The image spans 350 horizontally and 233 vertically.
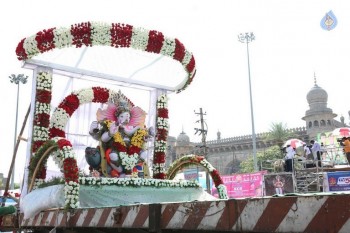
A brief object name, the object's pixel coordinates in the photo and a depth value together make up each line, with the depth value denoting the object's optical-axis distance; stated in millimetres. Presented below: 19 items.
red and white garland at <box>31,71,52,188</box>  8492
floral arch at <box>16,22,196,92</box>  8258
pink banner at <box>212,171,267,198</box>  20953
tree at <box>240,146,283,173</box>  52006
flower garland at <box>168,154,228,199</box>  8273
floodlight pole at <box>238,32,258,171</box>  30703
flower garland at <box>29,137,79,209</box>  5577
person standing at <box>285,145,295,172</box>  16000
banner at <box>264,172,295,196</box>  15706
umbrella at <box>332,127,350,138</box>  22069
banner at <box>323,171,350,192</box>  14875
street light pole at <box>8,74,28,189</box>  38691
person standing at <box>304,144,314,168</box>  16656
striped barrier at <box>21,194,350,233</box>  2084
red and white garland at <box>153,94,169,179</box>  10203
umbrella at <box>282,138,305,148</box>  18580
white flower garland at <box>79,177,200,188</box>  6594
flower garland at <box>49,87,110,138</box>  9123
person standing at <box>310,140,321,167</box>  16109
